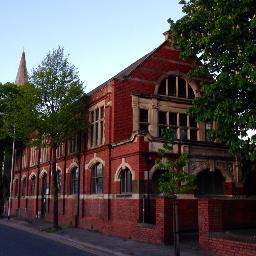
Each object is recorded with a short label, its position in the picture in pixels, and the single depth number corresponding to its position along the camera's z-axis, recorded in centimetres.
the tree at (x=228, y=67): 1493
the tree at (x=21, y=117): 2628
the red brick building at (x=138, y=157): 2200
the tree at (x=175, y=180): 1306
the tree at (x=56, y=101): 2666
